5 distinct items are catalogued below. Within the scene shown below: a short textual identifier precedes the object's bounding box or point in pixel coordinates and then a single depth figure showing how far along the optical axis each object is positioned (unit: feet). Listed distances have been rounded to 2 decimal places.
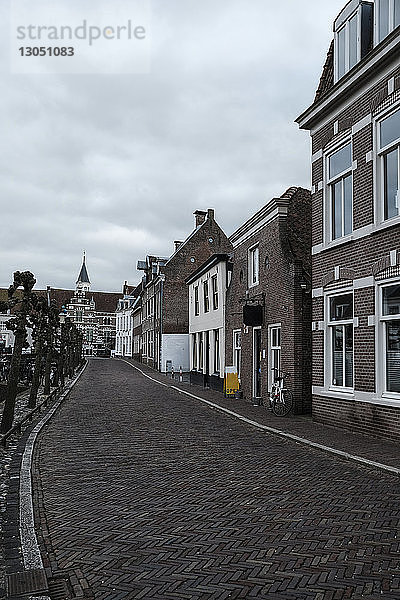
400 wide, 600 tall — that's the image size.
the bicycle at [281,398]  54.70
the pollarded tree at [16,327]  44.45
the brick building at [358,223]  39.29
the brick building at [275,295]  56.24
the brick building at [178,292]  151.84
